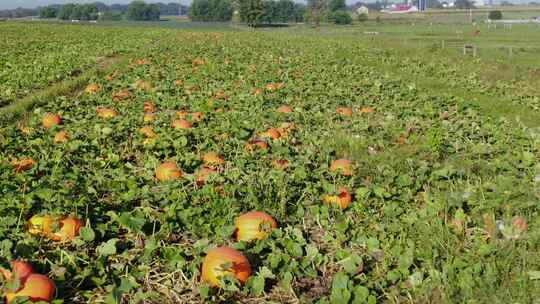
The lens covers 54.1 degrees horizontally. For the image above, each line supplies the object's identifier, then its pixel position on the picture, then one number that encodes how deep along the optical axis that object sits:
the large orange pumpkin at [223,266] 3.17
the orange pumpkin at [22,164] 5.07
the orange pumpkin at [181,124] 6.93
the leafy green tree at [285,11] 132.31
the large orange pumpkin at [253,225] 3.85
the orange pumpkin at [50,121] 7.23
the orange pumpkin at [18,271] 2.93
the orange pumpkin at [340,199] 4.55
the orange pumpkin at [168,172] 5.05
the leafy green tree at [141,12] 151.12
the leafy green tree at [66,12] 151.00
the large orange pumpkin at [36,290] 2.85
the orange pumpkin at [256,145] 6.00
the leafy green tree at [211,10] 141.00
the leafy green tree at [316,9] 108.64
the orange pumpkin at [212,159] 5.51
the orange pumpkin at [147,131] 6.56
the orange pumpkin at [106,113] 7.72
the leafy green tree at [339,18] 115.12
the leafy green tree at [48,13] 153.62
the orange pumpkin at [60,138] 6.23
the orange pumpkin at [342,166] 5.31
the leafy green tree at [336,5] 143.25
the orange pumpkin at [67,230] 3.70
